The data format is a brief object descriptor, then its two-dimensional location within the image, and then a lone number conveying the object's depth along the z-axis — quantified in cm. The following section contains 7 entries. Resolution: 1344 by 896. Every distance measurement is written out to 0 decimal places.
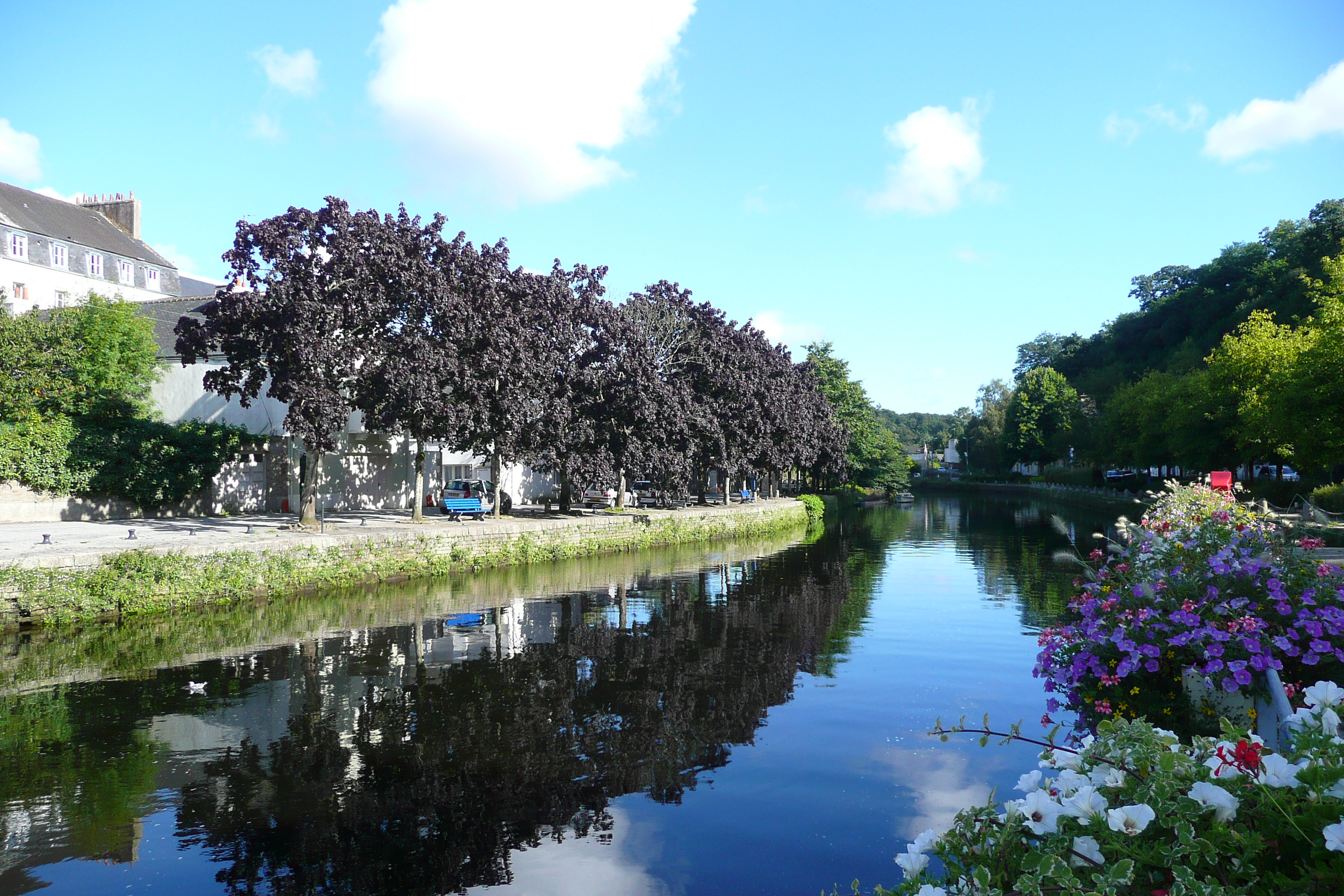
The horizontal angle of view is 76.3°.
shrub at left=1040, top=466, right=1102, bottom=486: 6475
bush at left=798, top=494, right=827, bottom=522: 4503
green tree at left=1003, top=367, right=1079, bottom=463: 7850
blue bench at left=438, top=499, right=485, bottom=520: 2672
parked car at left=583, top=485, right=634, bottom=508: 3647
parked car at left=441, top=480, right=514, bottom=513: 3127
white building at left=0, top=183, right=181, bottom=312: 4284
